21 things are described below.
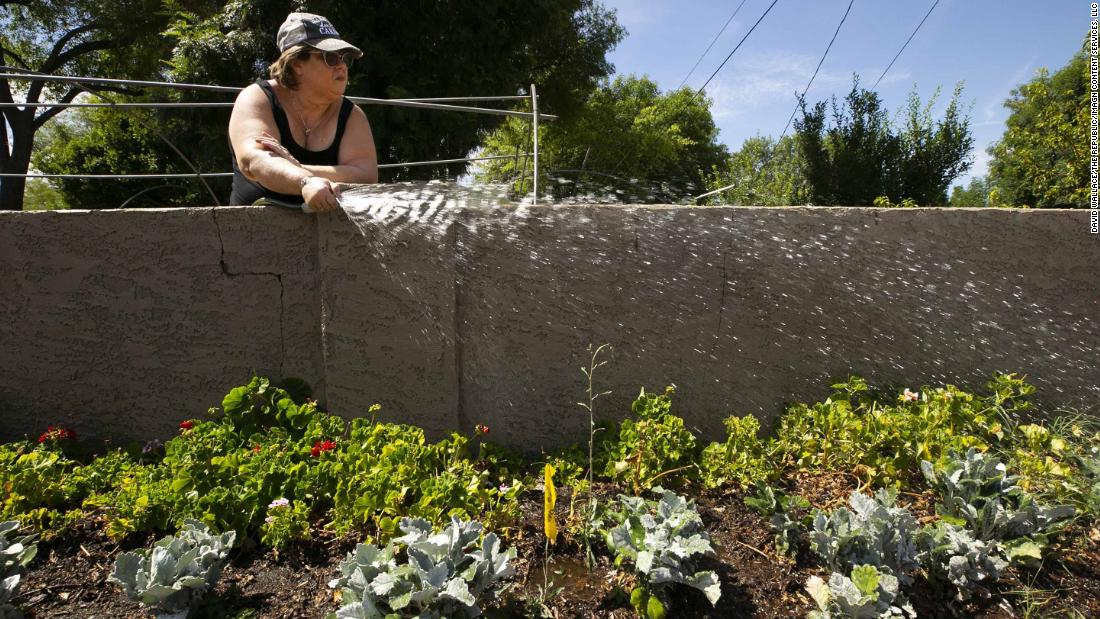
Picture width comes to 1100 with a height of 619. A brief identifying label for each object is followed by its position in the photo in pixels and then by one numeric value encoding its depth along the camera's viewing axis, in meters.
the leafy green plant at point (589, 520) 1.96
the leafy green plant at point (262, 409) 2.52
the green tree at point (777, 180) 14.46
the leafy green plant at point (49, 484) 2.12
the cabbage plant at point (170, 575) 1.63
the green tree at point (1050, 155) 13.52
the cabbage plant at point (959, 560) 1.81
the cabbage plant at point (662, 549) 1.68
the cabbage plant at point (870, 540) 1.81
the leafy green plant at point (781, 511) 1.97
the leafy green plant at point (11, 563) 1.65
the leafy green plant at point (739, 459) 2.32
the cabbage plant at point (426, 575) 1.52
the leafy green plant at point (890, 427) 2.37
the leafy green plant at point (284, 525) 1.97
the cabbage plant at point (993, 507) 1.93
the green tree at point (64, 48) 15.16
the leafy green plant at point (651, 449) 2.31
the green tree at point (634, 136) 18.02
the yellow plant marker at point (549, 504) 1.60
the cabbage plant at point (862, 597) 1.64
